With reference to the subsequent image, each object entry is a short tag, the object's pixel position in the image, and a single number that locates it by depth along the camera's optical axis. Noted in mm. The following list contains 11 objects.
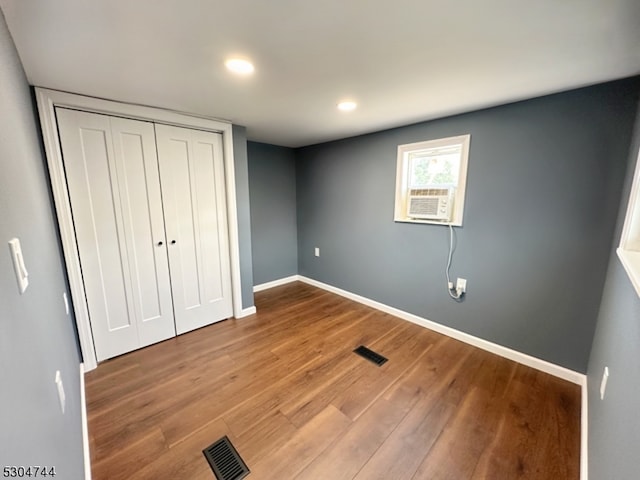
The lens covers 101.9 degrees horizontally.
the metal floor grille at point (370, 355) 2223
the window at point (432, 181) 2422
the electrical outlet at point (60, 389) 978
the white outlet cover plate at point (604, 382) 1278
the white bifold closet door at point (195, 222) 2434
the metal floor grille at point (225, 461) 1325
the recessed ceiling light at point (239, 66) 1429
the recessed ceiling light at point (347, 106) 2084
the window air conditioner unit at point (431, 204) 2502
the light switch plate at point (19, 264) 709
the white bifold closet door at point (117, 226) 2014
